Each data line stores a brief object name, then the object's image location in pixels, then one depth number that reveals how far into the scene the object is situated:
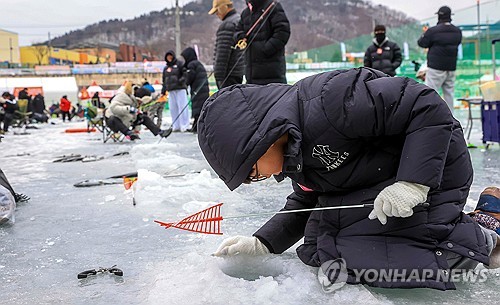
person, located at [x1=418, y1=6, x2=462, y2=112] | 6.33
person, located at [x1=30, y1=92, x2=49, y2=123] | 21.95
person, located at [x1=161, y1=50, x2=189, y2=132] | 9.17
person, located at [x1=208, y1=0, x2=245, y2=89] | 5.61
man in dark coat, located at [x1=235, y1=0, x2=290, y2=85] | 4.38
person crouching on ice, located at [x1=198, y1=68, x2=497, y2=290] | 1.44
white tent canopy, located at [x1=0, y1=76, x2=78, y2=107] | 34.69
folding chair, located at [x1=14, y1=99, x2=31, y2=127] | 16.25
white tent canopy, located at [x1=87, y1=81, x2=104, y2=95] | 26.51
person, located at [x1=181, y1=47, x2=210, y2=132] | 9.15
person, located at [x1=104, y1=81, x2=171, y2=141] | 8.29
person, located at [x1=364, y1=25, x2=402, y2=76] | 7.17
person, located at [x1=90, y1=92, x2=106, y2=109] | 18.78
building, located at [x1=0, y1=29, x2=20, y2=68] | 64.81
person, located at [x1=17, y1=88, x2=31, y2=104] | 21.25
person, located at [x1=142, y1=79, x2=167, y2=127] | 9.53
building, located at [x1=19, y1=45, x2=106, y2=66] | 65.50
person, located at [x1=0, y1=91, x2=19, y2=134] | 14.81
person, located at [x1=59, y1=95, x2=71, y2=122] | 23.94
